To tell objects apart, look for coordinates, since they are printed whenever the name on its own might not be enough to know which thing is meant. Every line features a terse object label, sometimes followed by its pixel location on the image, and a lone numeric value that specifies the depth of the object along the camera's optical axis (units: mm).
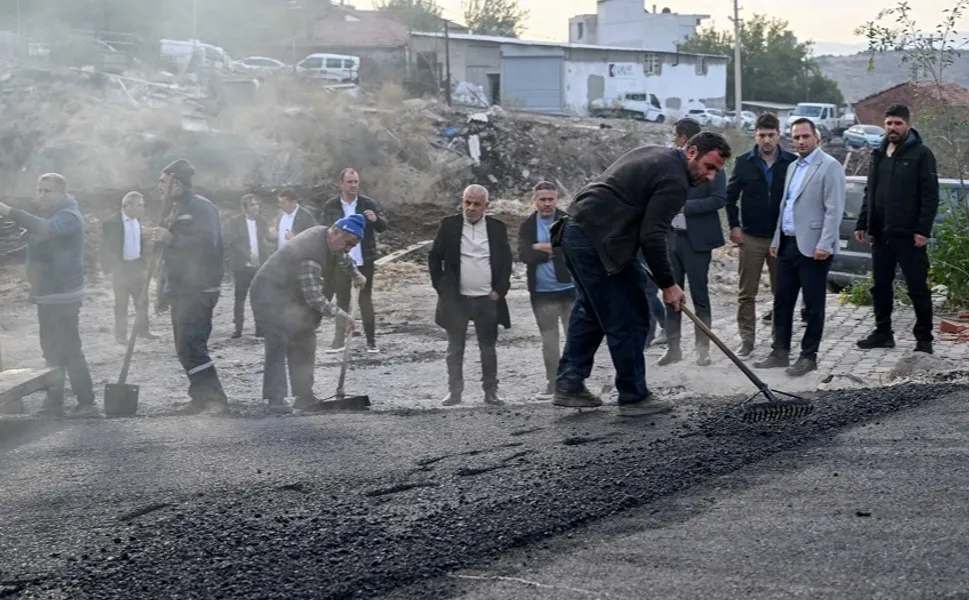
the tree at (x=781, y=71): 74125
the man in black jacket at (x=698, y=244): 10102
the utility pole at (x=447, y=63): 49594
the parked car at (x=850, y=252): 15047
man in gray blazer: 9133
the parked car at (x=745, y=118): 52719
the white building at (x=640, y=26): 86375
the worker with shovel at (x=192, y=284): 9414
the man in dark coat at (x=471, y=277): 9617
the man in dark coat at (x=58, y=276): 9742
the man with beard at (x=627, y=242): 7148
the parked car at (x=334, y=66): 50219
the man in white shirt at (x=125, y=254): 13867
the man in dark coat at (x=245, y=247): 14352
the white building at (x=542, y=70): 59656
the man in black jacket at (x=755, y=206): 9953
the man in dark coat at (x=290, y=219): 13375
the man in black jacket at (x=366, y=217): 12500
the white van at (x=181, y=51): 42219
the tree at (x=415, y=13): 74125
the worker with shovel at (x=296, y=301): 9117
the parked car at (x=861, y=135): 47156
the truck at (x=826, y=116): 55031
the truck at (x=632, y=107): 54656
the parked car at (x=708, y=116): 51541
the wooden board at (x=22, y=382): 8922
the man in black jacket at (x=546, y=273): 9734
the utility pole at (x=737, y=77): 48406
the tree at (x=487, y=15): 85750
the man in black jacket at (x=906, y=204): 9352
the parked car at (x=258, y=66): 43584
